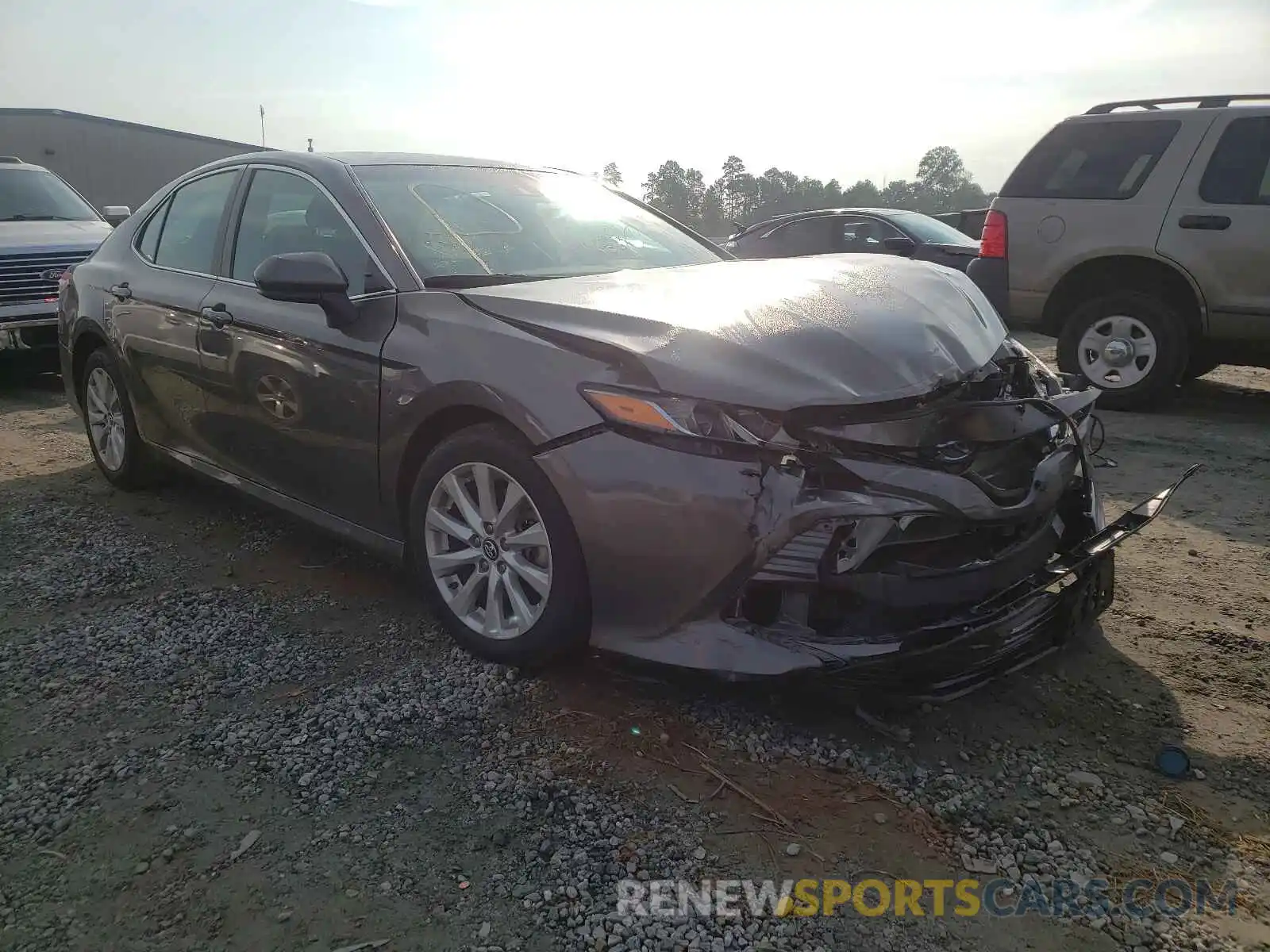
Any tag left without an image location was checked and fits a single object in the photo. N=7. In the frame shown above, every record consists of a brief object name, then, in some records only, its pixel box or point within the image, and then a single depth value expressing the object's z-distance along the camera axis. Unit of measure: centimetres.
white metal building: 2397
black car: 945
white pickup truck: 782
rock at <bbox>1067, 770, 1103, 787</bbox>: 233
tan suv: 595
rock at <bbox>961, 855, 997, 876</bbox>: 204
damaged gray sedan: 231
